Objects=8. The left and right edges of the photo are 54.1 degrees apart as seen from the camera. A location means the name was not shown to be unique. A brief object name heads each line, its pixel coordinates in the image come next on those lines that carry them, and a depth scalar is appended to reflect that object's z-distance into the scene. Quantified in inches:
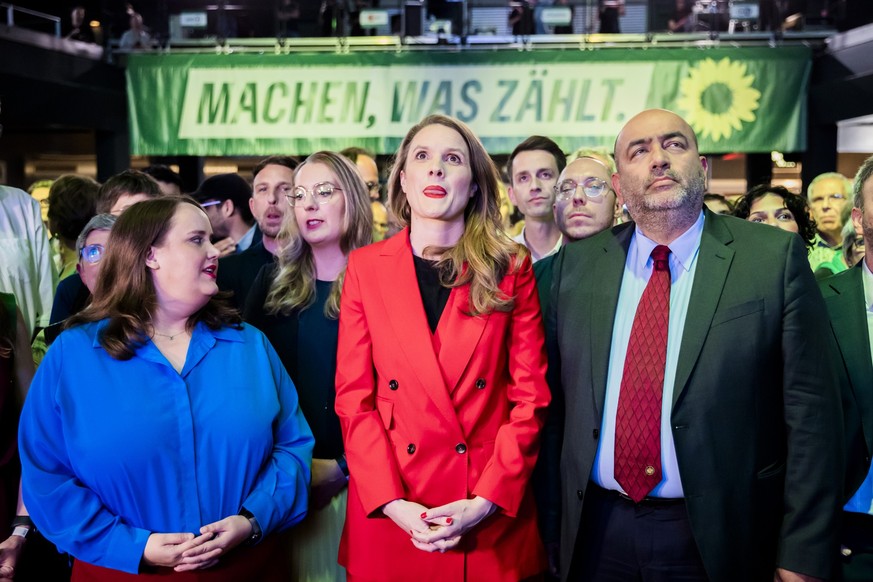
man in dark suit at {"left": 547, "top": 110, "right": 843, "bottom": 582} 81.9
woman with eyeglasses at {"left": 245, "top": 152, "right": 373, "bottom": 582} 105.9
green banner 338.6
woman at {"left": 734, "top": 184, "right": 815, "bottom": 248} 140.1
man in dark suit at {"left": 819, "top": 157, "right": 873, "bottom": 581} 91.7
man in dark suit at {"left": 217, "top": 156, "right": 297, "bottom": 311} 136.3
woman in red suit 87.0
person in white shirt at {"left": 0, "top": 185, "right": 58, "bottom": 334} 147.7
